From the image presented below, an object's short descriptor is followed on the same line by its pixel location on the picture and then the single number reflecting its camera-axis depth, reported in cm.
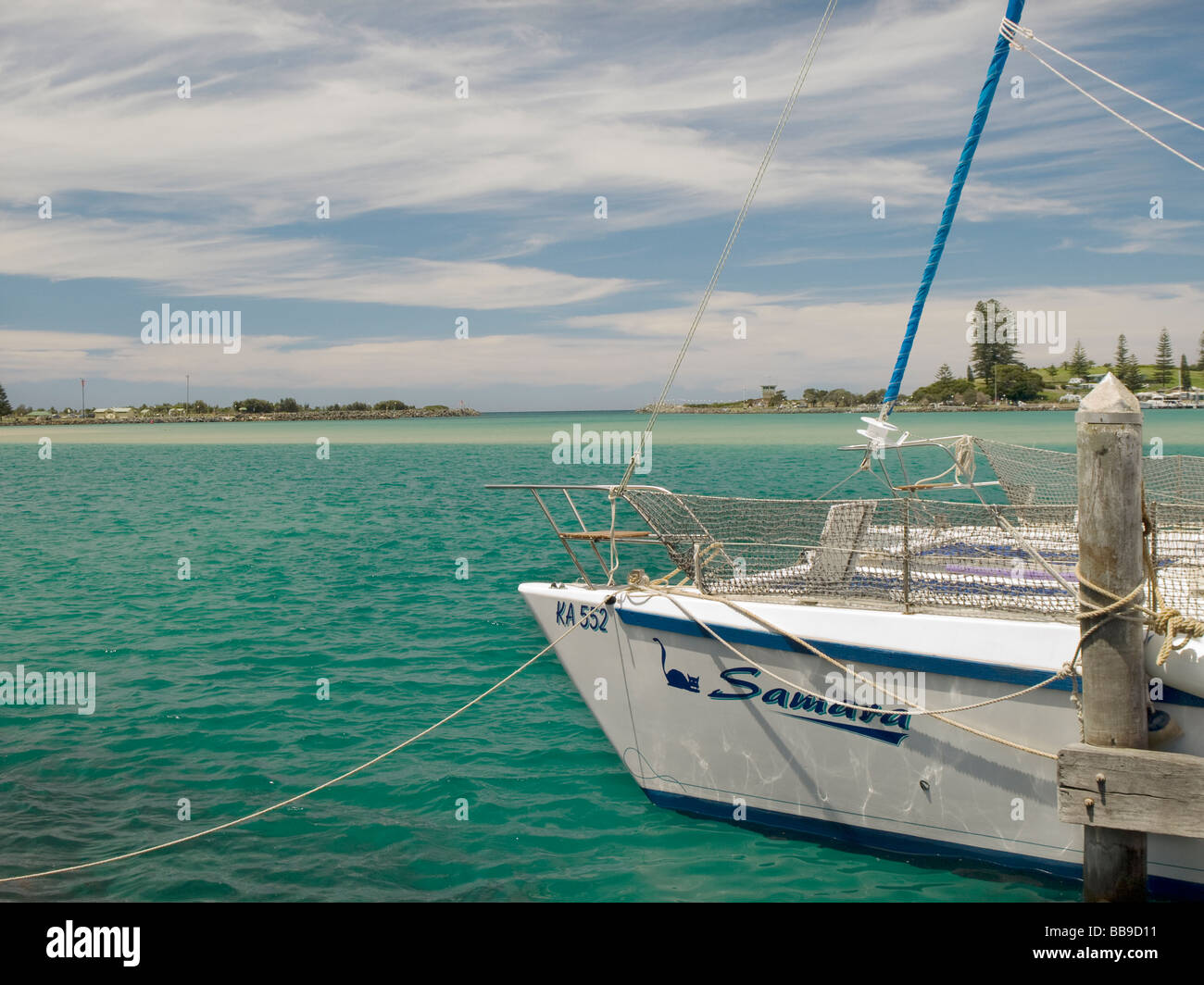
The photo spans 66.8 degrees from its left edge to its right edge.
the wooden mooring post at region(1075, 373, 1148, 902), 607
